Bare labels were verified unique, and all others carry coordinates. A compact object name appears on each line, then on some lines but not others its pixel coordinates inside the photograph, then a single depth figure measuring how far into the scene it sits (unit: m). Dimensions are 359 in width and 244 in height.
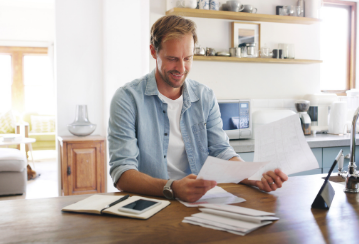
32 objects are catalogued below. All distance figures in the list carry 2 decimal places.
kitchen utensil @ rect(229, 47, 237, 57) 3.30
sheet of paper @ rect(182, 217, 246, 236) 0.87
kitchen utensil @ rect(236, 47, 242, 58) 3.29
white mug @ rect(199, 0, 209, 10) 3.09
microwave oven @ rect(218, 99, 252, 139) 2.94
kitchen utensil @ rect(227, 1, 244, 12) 3.19
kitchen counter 2.74
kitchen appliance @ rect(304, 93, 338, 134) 3.53
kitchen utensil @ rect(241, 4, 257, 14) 3.27
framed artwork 3.35
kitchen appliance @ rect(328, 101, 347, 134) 3.43
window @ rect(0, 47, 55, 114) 7.40
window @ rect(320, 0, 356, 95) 4.06
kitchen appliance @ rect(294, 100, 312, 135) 3.32
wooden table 0.83
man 1.34
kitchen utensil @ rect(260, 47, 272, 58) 3.41
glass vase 3.45
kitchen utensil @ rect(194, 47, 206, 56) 3.17
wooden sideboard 3.34
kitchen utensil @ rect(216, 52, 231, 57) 3.24
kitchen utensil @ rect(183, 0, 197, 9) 2.98
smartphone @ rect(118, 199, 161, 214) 0.98
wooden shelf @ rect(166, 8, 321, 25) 3.02
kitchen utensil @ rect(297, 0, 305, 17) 3.47
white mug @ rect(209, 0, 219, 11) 3.13
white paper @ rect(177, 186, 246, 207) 1.09
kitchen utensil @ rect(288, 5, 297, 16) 3.44
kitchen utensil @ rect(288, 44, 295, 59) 3.56
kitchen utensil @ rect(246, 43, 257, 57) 3.33
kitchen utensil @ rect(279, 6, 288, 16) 3.45
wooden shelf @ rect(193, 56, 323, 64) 3.20
